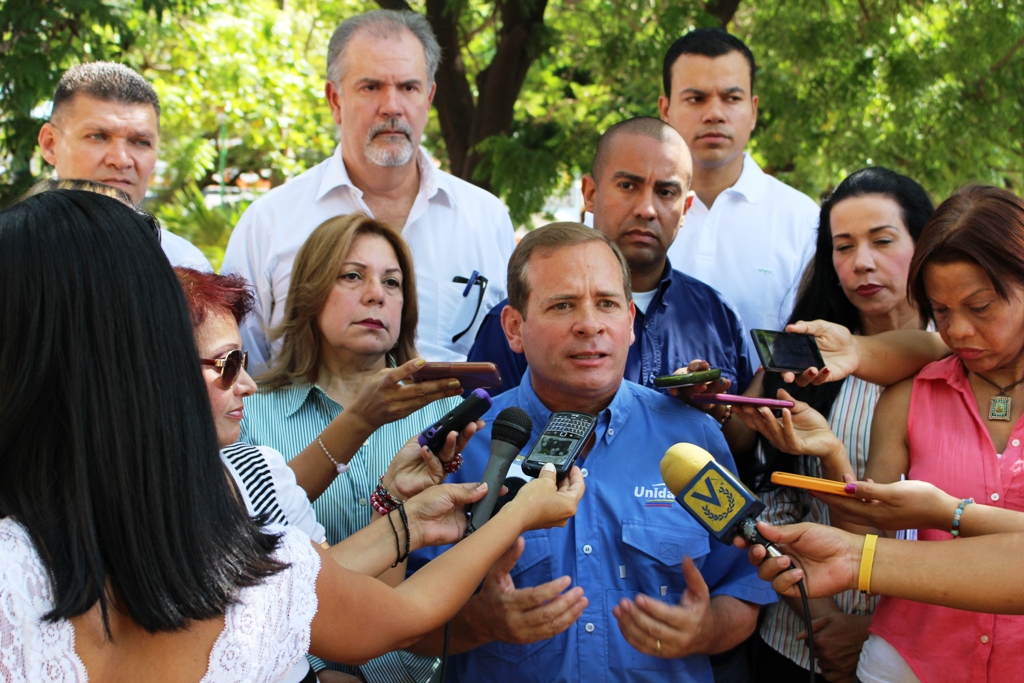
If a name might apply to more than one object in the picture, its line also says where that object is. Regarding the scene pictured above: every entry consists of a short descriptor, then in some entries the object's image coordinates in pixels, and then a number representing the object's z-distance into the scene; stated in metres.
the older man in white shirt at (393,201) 4.99
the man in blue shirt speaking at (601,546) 2.97
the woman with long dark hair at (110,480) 1.95
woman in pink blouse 3.04
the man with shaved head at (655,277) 4.16
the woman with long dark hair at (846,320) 3.61
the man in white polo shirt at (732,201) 5.00
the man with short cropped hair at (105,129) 4.78
